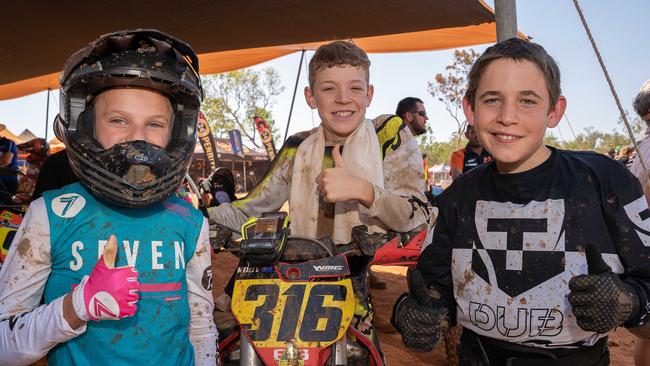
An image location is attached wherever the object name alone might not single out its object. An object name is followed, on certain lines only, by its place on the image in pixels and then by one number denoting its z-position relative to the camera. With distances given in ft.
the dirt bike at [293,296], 5.59
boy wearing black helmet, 4.35
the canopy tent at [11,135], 83.21
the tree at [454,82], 114.52
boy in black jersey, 5.24
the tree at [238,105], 168.14
